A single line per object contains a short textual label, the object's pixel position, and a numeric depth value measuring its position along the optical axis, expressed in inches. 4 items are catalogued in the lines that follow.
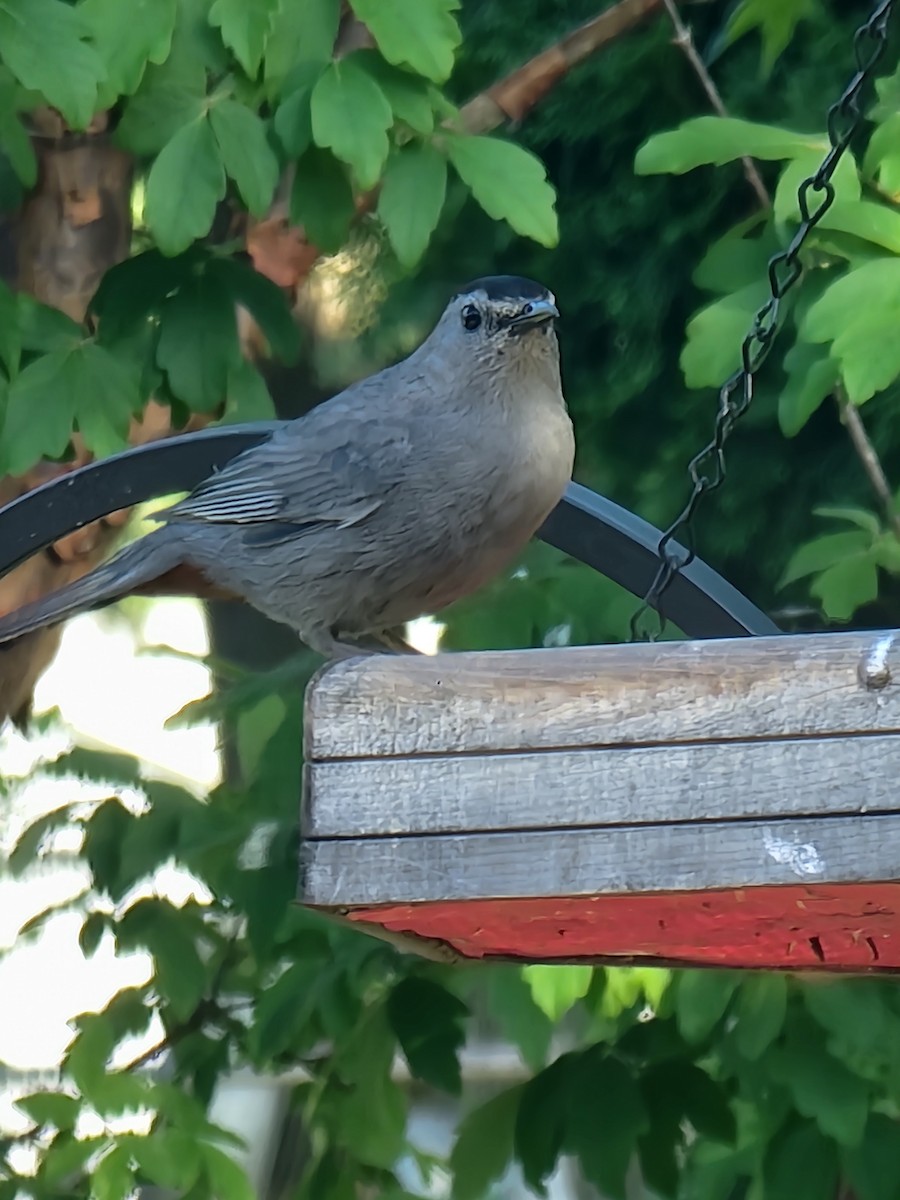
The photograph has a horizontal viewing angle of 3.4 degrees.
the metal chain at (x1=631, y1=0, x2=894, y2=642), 181.0
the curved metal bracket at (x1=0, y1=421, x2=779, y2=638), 183.3
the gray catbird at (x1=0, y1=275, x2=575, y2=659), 182.5
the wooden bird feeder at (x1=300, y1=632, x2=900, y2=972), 173.2
